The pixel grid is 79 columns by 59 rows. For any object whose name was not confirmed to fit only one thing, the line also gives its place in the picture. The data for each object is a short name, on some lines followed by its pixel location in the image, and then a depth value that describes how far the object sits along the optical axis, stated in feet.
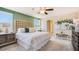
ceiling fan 4.49
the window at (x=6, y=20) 4.60
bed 4.61
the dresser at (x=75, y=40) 4.18
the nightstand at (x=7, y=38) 4.46
